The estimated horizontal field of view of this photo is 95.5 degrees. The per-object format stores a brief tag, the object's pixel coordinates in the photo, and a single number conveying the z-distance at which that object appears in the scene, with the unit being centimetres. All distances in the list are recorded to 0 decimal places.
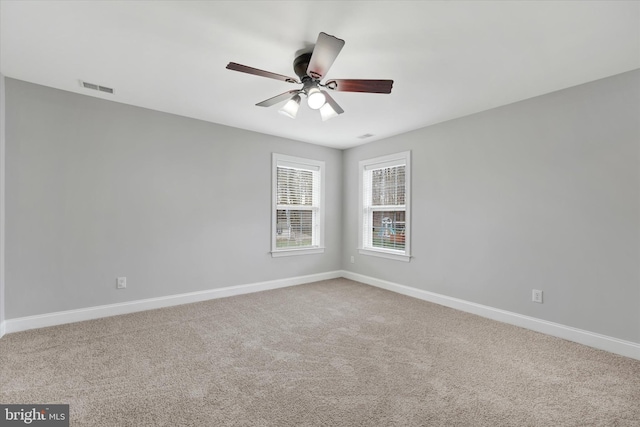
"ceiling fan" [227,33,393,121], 183
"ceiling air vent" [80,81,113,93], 289
